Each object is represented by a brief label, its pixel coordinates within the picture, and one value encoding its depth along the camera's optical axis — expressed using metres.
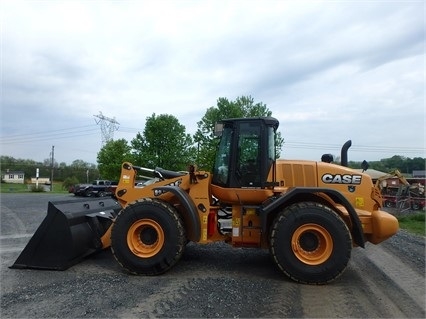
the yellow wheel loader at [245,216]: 6.31
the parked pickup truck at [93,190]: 37.88
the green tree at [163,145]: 40.31
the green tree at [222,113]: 33.47
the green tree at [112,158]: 51.44
